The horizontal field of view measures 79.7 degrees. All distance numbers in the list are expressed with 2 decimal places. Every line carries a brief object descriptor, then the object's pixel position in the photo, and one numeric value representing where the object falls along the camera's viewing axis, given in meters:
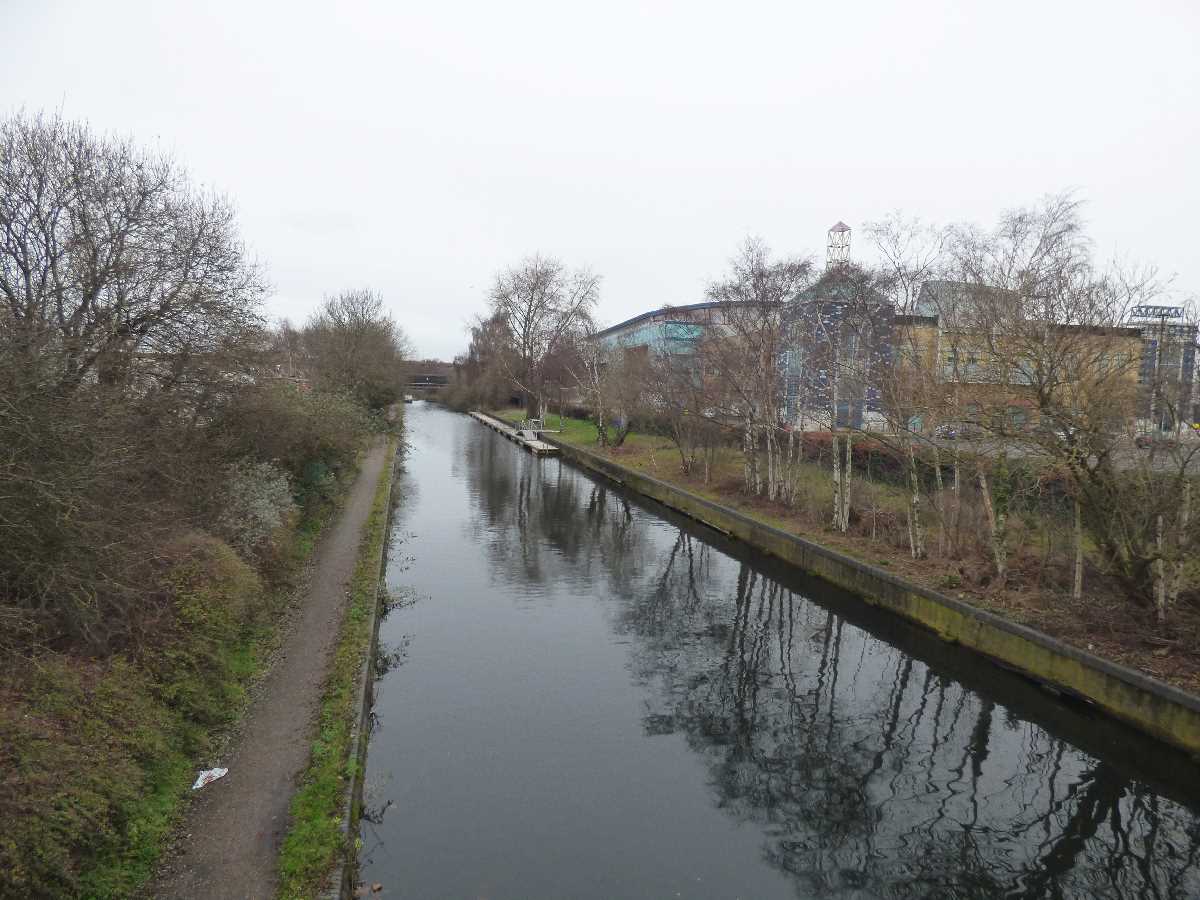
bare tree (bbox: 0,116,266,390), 11.67
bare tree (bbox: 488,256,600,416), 49.34
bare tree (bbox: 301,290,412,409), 34.91
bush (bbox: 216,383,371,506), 14.82
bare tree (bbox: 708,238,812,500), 20.05
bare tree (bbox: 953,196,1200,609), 10.08
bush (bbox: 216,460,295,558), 12.32
